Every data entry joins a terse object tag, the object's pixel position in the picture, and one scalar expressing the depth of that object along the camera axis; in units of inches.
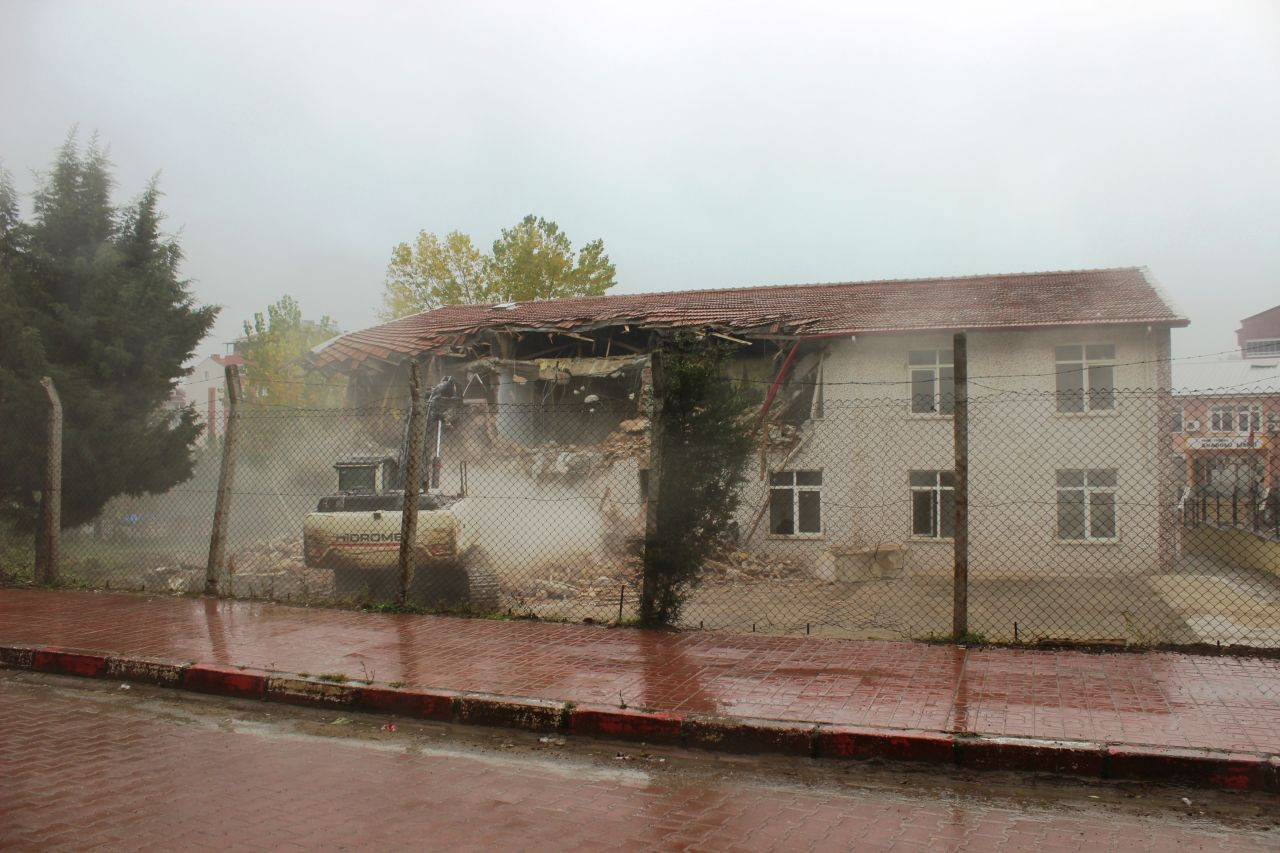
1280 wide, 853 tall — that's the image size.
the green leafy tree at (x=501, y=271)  1567.4
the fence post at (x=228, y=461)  374.5
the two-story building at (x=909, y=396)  784.9
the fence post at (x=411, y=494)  346.1
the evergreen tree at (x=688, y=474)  320.8
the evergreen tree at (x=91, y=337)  524.1
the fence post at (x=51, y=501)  403.9
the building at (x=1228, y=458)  601.0
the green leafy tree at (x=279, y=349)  1503.4
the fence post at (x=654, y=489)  320.2
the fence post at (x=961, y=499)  292.5
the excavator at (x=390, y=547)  489.1
